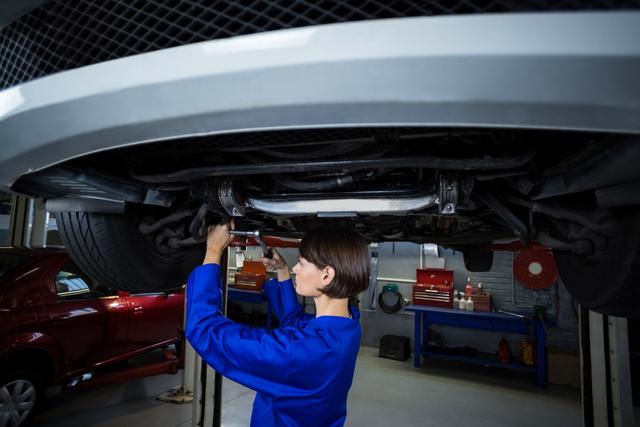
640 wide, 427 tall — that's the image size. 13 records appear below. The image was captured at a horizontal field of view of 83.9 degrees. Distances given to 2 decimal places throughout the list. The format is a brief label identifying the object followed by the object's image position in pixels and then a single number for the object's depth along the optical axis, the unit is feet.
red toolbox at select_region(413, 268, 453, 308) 15.24
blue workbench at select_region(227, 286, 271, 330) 19.63
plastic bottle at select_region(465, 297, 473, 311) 14.71
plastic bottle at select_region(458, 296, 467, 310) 14.93
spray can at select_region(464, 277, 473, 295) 15.65
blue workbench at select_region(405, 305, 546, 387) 13.29
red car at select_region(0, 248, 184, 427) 7.67
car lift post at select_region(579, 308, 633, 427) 6.77
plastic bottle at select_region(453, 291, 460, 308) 15.31
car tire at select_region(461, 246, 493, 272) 8.48
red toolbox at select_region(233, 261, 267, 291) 20.63
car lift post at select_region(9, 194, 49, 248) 13.94
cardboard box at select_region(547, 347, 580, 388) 13.19
